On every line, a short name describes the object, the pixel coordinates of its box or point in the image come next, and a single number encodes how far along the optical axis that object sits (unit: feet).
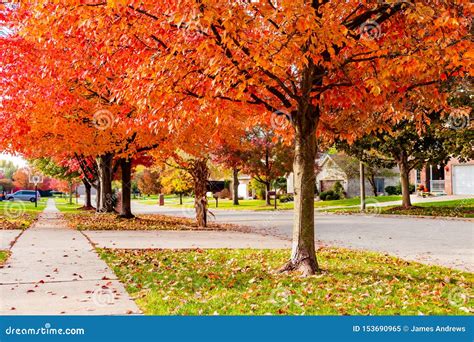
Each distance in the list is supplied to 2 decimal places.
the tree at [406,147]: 83.97
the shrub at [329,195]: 169.07
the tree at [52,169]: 131.85
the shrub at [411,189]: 168.08
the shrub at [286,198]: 173.47
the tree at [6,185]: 222.56
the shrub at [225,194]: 221.25
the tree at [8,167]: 330.46
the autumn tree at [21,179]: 249.55
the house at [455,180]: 142.41
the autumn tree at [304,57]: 24.35
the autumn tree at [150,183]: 211.20
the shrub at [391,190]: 173.84
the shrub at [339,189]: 170.81
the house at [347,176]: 164.55
